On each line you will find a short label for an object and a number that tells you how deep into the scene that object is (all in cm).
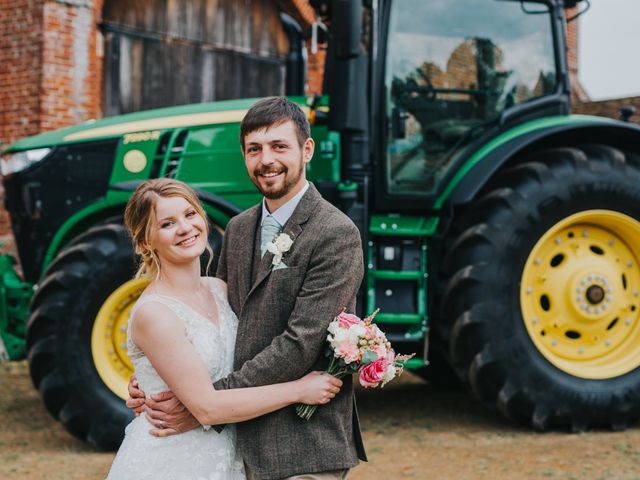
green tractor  417
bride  198
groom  199
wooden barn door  885
